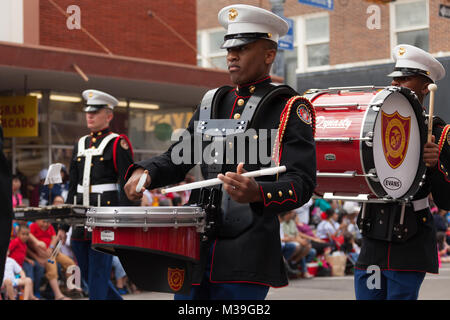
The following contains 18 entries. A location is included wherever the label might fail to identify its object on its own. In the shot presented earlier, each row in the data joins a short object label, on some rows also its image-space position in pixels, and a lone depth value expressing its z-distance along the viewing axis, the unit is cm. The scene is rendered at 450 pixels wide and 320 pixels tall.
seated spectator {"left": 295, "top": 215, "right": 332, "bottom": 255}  1448
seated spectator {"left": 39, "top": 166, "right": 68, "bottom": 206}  1075
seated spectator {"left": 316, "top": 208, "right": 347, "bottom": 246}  1496
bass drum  510
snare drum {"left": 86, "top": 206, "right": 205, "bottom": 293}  345
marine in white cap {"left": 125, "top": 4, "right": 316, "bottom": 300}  356
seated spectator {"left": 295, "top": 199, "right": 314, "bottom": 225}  1483
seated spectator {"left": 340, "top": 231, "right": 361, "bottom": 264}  1512
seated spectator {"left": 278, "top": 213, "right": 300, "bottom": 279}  1352
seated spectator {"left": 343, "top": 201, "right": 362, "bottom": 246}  1581
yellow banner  1503
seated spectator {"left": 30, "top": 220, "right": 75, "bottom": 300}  1049
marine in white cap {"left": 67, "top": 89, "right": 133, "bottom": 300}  727
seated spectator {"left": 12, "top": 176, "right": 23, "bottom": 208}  1177
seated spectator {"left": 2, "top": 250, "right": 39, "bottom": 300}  968
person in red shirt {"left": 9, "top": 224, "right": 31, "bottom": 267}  1012
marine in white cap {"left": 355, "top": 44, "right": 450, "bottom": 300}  518
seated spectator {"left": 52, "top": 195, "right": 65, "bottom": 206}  1121
